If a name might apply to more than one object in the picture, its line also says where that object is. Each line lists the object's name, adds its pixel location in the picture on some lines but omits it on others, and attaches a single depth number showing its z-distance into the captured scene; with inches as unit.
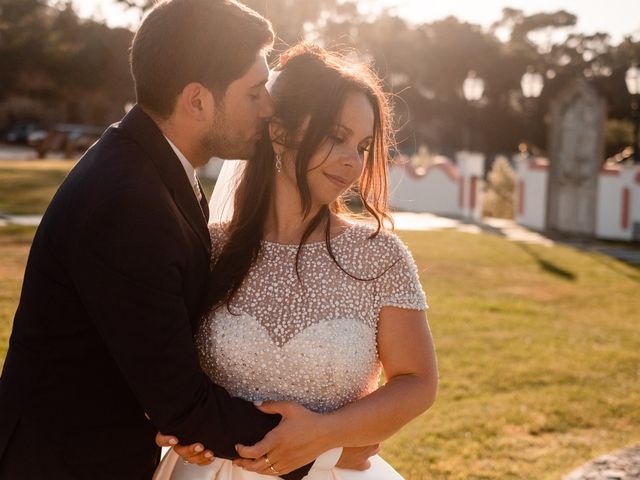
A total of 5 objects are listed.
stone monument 761.0
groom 85.3
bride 100.3
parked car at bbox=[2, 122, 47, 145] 1895.9
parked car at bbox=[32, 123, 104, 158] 1411.2
